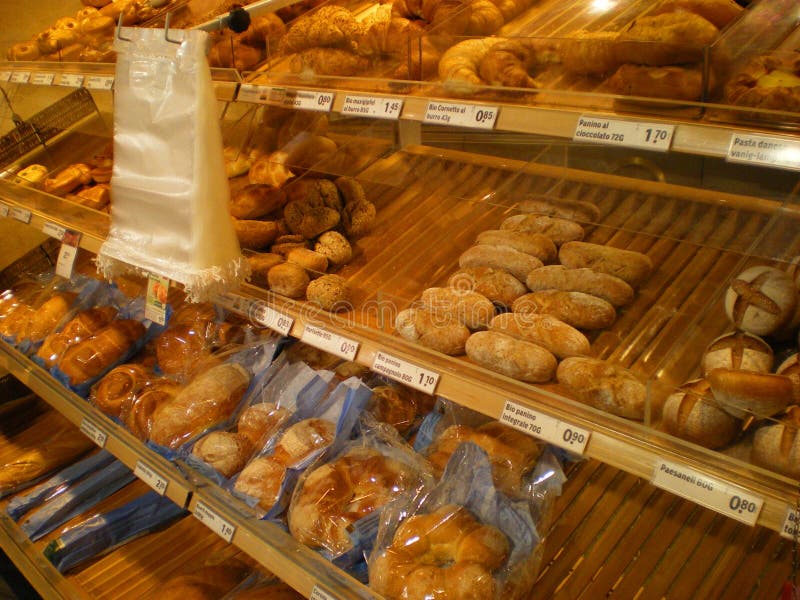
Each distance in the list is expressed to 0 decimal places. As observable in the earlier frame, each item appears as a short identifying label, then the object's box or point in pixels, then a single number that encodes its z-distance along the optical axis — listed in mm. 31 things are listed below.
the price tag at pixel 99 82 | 1570
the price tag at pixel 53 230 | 1792
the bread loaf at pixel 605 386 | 912
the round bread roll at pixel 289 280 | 1387
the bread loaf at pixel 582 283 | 1139
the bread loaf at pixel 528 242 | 1302
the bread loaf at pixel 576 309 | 1109
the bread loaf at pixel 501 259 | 1274
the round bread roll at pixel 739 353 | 877
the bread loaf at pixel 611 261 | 1180
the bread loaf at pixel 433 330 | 1145
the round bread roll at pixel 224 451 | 1386
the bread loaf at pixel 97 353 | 1804
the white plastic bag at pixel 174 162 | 1202
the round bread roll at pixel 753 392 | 781
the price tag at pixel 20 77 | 1964
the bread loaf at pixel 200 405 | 1476
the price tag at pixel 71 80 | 1731
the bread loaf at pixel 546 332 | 1056
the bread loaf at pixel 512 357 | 1027
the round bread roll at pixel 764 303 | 922
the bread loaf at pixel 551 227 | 1336
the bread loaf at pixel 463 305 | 1178
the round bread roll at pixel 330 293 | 1318
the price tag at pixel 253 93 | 1334
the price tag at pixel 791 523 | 723
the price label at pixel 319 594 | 1136
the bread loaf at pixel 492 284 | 1230
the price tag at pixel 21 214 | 1964
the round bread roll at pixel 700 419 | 814
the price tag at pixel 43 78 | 1858
